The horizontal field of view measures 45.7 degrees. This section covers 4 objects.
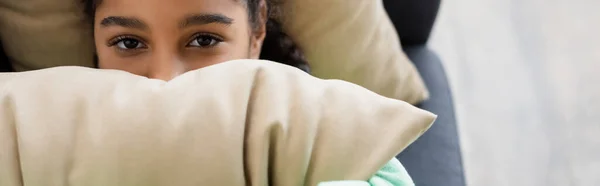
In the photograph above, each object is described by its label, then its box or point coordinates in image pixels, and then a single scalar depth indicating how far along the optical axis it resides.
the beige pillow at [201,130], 0.57
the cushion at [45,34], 0.85
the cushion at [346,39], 0.94
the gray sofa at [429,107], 0.93
